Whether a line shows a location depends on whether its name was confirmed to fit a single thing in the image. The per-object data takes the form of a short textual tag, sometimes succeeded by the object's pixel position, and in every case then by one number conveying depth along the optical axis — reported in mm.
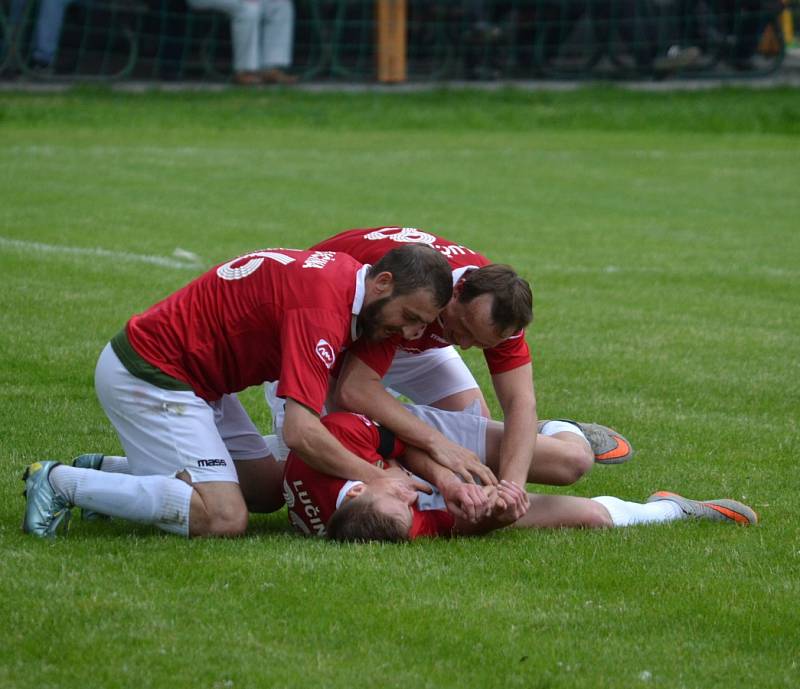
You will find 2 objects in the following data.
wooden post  53875
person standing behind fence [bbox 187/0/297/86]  50156
